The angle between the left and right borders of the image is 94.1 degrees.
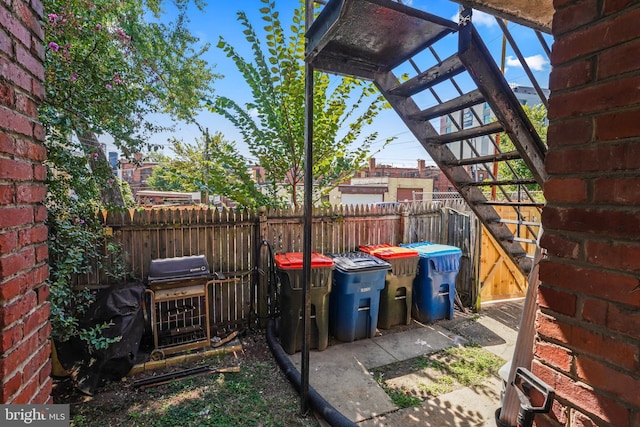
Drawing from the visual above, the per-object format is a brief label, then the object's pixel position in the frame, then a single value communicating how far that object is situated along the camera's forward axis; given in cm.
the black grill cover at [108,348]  293
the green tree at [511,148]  1242
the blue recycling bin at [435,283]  441
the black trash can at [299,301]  358
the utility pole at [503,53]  734
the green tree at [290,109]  409
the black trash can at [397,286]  424
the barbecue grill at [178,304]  343
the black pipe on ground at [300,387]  240
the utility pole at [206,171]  454
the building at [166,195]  2014
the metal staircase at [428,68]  178
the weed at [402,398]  279
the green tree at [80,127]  253
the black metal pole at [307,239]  250
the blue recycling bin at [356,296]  386
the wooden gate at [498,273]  521
